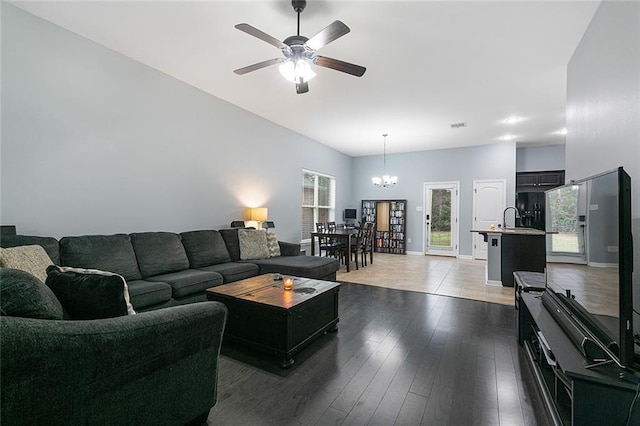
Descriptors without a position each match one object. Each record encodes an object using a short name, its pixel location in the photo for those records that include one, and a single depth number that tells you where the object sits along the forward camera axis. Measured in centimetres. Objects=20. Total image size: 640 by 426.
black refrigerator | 709
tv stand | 113
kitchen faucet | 714
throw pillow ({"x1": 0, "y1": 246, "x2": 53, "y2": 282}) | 192
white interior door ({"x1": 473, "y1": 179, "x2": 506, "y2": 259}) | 738
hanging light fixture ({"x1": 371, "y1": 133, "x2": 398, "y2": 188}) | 733
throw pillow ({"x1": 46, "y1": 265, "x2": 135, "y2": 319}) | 131
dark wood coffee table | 223
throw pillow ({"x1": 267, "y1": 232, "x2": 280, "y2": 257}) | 455
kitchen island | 454
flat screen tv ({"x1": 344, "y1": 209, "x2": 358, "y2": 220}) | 868
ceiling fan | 226
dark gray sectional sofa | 262
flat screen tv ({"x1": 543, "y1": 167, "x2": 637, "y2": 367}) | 120
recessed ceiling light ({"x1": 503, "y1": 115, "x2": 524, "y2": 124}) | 534
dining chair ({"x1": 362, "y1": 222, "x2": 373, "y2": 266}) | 659
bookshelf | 850
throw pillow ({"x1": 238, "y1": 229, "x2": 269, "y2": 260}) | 427
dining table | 583
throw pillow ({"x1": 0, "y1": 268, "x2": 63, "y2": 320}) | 103
